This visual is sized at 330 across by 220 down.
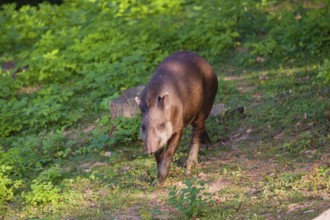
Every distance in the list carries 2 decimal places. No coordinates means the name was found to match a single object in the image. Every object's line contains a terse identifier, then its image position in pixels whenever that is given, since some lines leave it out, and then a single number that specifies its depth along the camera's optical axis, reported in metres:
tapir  15.89
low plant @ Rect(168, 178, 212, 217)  13.63
